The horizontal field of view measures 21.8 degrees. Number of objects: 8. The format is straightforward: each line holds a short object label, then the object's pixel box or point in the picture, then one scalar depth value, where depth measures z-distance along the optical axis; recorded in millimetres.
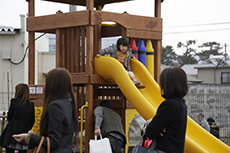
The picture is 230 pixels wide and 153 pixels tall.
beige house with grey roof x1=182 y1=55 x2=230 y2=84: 54142
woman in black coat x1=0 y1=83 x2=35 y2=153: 9181
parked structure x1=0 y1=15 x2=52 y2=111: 28098
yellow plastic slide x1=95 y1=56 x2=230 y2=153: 9551
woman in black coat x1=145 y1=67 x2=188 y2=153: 5233
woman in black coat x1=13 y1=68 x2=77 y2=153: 4928
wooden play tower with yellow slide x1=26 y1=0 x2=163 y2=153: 11600
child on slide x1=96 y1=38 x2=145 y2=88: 11634
